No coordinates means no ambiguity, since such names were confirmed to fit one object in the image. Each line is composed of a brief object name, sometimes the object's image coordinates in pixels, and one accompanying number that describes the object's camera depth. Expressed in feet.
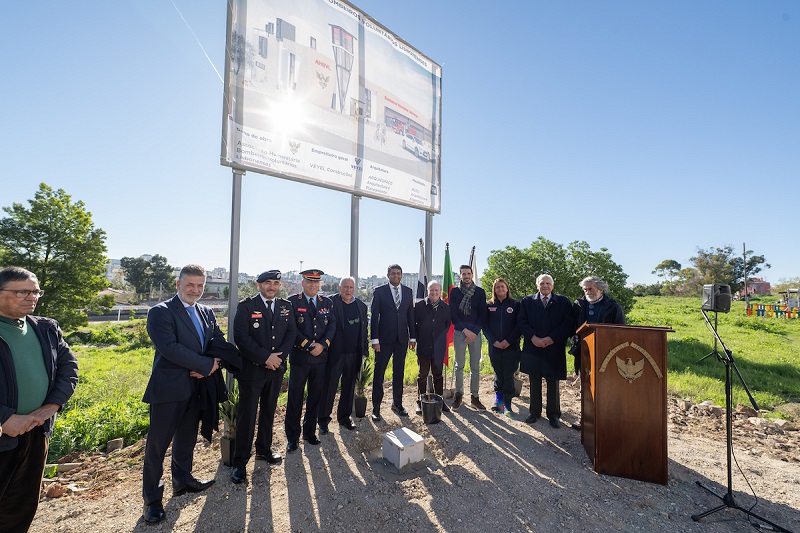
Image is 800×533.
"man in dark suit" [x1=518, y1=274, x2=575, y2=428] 16.06
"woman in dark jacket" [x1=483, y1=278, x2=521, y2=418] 18.13
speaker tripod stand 9.65
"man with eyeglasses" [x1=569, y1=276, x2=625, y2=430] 14.93
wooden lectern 11.35
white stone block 12.25
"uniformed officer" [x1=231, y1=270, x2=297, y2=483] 11.71
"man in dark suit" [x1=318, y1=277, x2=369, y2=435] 15.37
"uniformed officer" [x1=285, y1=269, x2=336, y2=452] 13.78
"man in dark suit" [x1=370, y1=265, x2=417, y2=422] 17.34
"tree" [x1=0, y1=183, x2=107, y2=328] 55.62
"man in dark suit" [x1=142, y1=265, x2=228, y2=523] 9.62
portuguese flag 25.46
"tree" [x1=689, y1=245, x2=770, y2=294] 155.43
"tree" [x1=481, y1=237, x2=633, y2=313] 39.22
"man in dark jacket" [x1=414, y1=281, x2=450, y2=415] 18.19
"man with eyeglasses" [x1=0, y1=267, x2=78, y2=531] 7.09
